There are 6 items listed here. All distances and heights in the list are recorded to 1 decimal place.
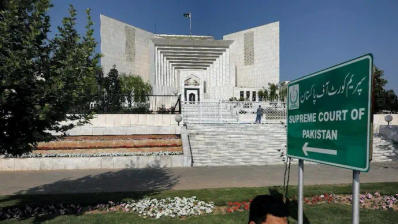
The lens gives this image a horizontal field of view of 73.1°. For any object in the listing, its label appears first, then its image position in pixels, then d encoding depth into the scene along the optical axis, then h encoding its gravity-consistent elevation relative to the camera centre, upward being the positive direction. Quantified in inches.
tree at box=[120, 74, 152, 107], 1597.3 +139.6
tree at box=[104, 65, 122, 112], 797.2 +14.4
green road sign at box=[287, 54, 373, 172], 82.1 -2.8
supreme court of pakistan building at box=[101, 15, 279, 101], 1676.9 +311.7
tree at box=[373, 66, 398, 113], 1276.6 +58.8
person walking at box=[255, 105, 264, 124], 824.9 -17.1
